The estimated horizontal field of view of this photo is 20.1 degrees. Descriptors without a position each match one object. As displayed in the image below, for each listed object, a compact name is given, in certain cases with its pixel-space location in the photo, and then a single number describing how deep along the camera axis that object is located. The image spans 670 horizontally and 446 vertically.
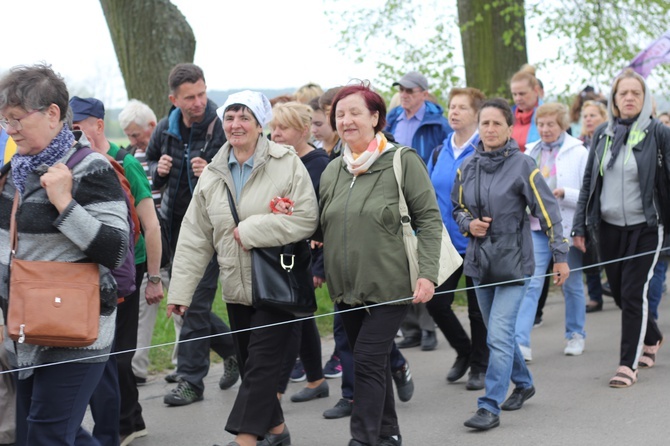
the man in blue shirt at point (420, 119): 16.18
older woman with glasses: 7.90
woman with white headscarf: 10.30
